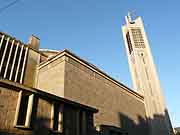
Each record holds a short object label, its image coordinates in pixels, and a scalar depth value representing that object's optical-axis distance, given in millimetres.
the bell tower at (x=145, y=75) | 25625
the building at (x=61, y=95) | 6680
